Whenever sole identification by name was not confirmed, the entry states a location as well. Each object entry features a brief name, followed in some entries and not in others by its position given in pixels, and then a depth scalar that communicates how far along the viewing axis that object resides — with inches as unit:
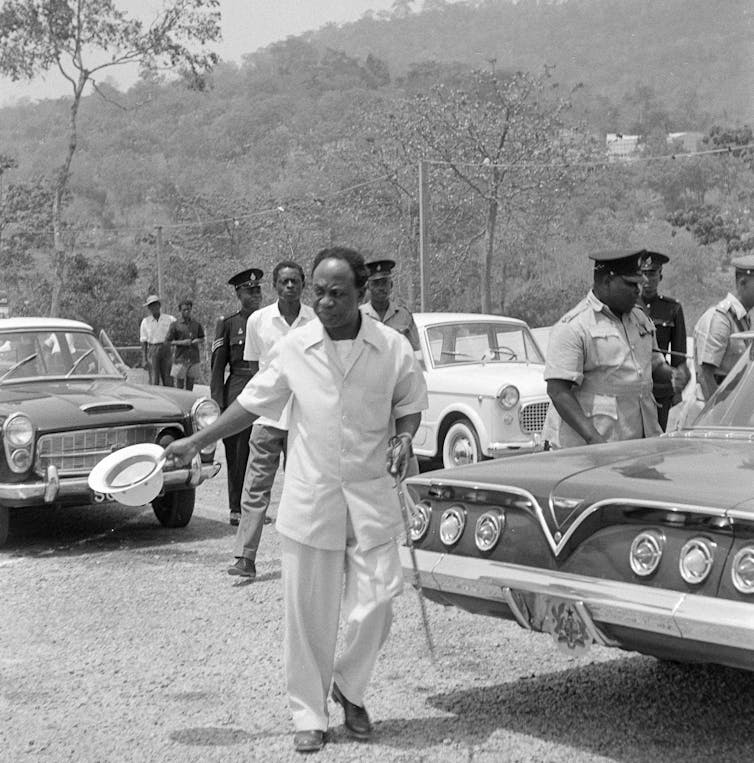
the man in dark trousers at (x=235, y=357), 356.2
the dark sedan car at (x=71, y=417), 350.0
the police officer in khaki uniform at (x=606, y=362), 242.8
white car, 508.4
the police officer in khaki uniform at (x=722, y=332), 292.7
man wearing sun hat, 848.3
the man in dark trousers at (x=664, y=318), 369.4
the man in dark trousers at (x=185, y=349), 799.7
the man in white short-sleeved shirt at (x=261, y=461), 303.6
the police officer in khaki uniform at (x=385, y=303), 375.6
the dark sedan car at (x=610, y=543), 159.3
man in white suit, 183.9
